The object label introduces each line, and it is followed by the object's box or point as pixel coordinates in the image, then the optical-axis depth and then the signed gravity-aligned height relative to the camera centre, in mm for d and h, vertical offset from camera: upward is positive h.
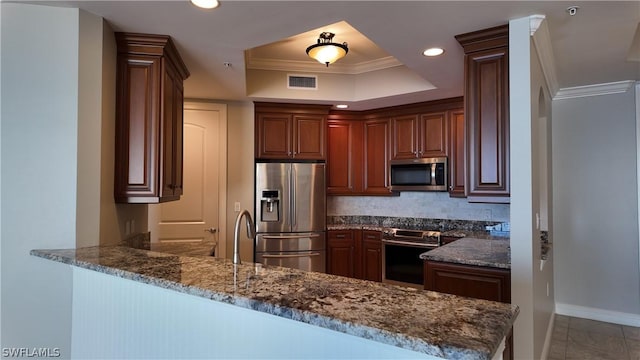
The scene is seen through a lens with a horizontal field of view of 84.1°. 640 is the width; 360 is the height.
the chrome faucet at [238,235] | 1599 -221
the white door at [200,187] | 4160 -1
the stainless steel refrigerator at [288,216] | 4280 -355
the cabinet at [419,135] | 4289 +640
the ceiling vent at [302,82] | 4148 +1236
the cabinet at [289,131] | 4406 +697
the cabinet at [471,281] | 2207 -625
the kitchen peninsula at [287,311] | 840 -341
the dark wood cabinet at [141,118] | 2432 +478
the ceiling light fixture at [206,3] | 2039 +1067
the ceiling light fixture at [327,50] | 3025 +1180
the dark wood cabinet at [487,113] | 2297 +492
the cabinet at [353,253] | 4516 -851
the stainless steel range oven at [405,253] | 4105 -801
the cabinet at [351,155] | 4816 +427
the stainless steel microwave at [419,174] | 4254 +153
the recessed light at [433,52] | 2715 +1052
